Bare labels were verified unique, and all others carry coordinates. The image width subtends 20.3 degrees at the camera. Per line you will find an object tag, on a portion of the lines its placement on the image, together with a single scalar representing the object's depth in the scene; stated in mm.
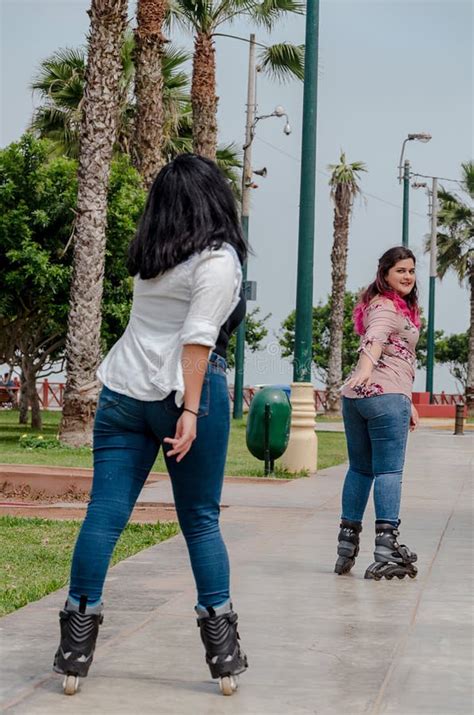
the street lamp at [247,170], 35156
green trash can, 13344
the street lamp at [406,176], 43375
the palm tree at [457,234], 52125
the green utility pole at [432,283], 50094
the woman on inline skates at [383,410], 6949
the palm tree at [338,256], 43750
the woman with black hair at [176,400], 4387
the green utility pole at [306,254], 15297
